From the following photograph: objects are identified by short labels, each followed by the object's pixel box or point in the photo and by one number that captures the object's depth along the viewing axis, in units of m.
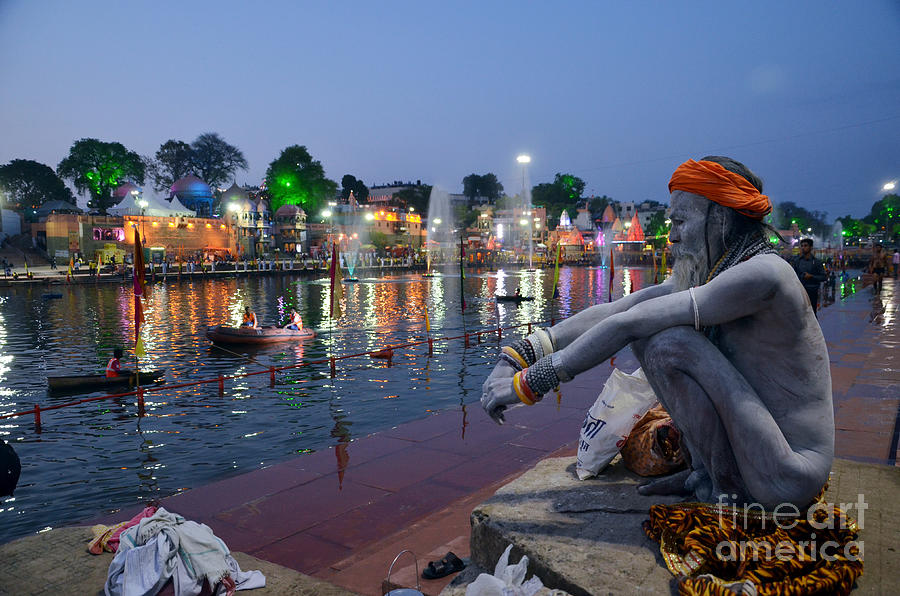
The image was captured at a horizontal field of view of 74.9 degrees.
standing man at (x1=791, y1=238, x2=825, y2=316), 10.87
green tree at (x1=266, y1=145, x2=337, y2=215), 96.25
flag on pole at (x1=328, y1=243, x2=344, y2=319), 17.84
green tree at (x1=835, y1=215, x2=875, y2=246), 125.46
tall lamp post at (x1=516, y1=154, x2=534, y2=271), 48.52
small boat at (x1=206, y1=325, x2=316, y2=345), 22.12
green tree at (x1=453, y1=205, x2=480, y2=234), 131.25
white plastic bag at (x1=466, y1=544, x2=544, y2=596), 2.54
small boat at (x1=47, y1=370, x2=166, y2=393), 15.46
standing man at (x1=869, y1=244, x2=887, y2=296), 22.82
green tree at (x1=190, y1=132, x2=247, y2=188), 103.62
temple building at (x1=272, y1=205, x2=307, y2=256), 91.81
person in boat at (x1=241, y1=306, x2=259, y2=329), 23.03
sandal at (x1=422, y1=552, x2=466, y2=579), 3.65
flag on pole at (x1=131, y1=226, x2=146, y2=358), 12.15
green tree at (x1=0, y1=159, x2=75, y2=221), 84.81
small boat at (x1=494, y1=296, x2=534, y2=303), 36.66
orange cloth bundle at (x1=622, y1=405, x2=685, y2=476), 3.82
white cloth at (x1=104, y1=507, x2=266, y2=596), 3.50
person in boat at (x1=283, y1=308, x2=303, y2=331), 23.36
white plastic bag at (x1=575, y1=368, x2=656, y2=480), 4.02
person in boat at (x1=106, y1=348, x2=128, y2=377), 15.50
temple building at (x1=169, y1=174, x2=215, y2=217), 87.24
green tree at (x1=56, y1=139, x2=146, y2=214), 82.31
